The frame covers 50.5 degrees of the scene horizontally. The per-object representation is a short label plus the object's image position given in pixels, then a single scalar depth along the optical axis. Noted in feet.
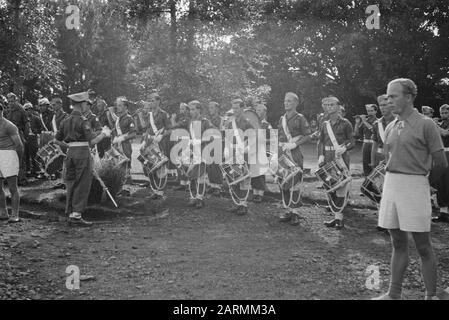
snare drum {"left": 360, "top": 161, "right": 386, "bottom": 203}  25.36
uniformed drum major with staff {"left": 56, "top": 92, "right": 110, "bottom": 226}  26.55
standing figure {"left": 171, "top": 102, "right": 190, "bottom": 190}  35.35
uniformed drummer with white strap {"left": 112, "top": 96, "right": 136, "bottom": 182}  35.37
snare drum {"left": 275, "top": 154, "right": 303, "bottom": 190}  26.86
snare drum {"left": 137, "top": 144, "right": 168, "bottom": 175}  32.78
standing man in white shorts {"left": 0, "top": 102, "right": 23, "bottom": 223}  26.32
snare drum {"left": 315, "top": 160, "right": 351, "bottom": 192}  25.82
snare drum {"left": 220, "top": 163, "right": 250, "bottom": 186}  29.58
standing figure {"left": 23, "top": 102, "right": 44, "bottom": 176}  42.11
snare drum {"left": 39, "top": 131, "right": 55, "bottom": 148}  41.86
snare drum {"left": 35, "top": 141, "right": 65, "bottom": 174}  36.88
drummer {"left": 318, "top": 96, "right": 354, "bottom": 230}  26.02
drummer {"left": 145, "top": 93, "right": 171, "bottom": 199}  33.63
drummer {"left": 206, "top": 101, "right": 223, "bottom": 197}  34.27
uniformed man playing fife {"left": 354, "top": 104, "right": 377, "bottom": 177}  39.68
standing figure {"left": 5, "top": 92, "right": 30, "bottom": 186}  39.24
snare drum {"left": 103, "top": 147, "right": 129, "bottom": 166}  33.04
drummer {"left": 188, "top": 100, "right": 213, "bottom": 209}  31.40
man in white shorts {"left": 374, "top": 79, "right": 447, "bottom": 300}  14.33
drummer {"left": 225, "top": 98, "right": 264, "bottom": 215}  30.20
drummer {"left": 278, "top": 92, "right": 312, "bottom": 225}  27.17
